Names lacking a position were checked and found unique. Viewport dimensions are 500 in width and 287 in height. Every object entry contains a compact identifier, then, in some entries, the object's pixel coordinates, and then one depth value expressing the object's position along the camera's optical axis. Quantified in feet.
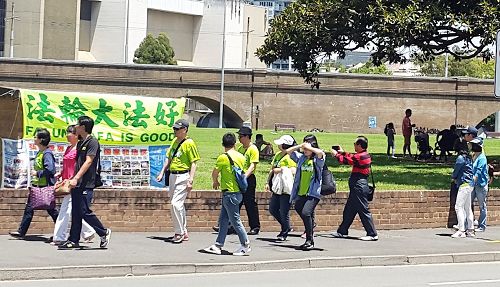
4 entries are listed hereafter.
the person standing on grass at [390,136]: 117.39
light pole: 252.62
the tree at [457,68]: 396.78
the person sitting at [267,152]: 103.02
